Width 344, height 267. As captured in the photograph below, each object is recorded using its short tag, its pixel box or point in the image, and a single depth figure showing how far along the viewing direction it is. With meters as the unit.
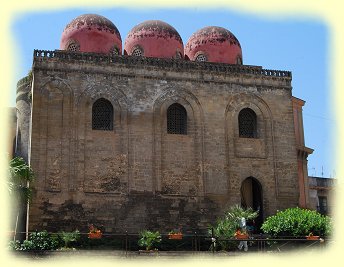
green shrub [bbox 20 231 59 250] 19.12
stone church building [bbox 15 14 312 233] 22.30
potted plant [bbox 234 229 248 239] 19.42
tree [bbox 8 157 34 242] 18.07
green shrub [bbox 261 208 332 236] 20.06
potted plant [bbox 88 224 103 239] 18.74
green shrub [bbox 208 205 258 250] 19.84
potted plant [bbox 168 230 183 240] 18.73
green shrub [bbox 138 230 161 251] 19.69
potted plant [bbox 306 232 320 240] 18.61
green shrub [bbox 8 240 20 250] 17.28
